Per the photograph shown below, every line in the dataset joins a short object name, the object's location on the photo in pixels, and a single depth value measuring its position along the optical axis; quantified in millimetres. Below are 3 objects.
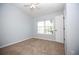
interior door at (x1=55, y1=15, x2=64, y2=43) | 2913
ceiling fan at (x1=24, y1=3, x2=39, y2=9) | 2287
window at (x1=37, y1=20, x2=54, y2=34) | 2909
